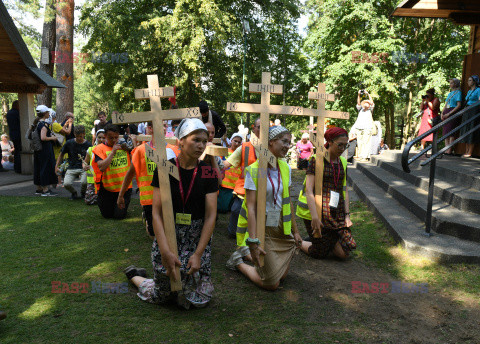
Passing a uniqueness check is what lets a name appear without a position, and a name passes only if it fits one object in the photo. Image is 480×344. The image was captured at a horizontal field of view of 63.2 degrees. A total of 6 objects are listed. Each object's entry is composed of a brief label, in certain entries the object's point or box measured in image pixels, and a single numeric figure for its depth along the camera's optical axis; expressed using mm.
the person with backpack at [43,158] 8570
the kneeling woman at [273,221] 3908
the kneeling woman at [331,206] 4590
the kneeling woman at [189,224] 3307
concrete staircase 4547
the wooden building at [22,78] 9689
